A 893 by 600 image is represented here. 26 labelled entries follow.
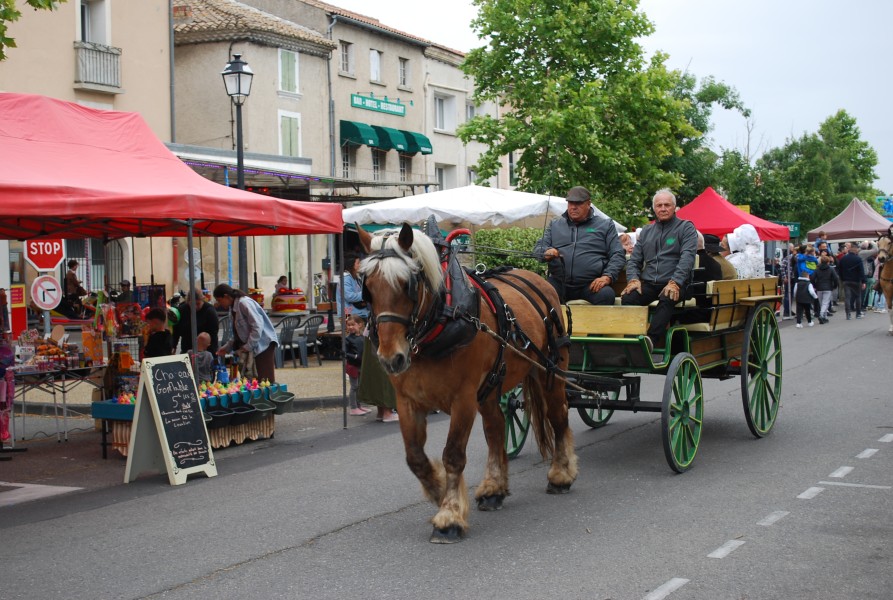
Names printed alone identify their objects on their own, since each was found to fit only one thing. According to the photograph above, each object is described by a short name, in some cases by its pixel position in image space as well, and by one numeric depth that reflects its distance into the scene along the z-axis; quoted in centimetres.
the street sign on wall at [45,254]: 1788
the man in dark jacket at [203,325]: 1186
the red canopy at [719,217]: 2231
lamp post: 1452
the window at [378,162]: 3828
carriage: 745
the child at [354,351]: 1160
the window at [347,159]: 3662
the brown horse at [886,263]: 1958
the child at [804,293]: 2264
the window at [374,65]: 3788
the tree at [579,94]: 3094
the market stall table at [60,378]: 966
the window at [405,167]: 3998
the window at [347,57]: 3669
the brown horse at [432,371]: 530
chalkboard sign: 805
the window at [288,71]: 3331
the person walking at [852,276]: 2550
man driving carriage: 789
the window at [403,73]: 3976
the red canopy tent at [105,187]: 791
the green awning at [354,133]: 3588
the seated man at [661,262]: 765
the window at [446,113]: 4275
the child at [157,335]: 1038
